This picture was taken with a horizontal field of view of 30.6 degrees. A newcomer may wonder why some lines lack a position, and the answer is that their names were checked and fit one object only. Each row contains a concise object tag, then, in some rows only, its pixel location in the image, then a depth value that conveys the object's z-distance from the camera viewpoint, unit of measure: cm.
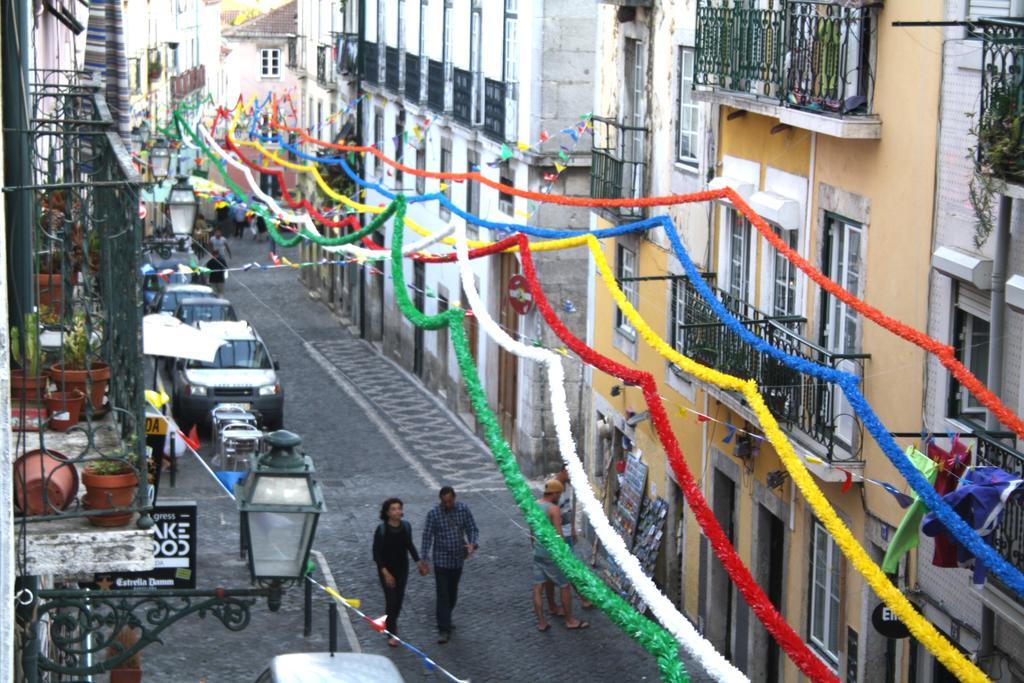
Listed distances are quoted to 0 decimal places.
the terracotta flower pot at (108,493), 782
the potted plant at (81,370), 886
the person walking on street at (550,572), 1898
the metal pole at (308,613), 1780
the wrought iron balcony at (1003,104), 1157
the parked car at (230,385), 2906
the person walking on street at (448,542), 1847
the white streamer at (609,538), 945
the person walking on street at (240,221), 5778
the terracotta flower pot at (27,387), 882
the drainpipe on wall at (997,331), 1270
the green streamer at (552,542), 939
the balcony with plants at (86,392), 773
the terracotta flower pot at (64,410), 876
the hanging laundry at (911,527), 1216
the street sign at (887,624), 1410
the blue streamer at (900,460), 952
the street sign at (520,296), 2497
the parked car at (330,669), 1339
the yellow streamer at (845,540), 948
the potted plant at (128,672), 1393
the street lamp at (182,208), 2352
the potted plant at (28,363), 846
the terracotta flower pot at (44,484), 776
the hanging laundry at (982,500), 1148
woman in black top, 1822
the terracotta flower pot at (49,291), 1020
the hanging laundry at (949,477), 1233
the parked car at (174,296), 3859
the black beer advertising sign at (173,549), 1391
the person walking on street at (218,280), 4708
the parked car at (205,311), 3539
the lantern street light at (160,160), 2706
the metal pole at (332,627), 1322
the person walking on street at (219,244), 4850
